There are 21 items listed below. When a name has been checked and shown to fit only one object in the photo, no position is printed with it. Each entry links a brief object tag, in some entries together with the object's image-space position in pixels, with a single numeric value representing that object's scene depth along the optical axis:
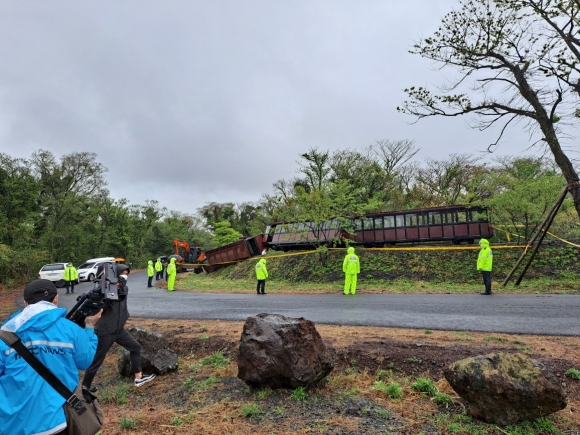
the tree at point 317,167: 36.06
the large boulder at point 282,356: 4.33
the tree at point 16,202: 27.94
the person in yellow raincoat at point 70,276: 20.17
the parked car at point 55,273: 24.84
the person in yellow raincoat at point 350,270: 14.26
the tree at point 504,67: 8.43
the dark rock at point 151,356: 5.52
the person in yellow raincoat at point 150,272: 22.97
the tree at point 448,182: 35.34
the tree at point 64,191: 35.66
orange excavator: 35.22
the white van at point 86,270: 27.75
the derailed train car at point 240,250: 27.28
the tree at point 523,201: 17.14
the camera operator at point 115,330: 4.81
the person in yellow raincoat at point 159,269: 27.30
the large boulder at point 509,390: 3.39
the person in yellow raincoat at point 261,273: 15.80
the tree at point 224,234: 45.34
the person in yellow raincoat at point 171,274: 19.41
